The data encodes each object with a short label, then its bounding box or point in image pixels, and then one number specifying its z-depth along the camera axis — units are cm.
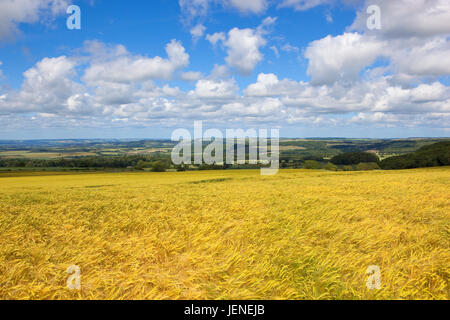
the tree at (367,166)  7300
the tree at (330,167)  7192
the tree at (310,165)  7219
